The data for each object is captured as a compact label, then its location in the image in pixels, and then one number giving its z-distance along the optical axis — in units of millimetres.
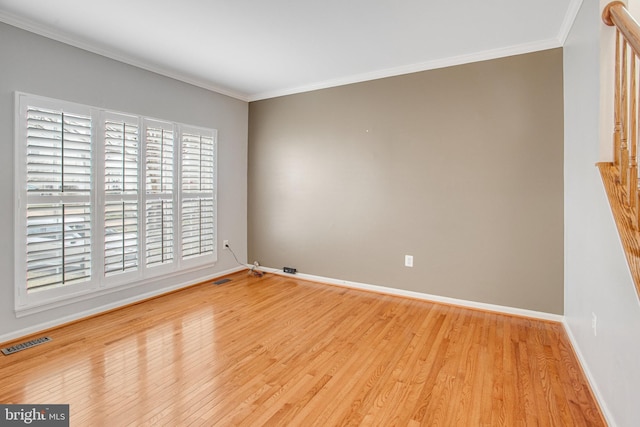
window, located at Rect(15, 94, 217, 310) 2570
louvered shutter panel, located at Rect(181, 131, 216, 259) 3830
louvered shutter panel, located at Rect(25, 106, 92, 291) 2570
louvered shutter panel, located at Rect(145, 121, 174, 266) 3432
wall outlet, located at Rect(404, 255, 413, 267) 3562
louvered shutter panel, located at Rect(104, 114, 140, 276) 3068
